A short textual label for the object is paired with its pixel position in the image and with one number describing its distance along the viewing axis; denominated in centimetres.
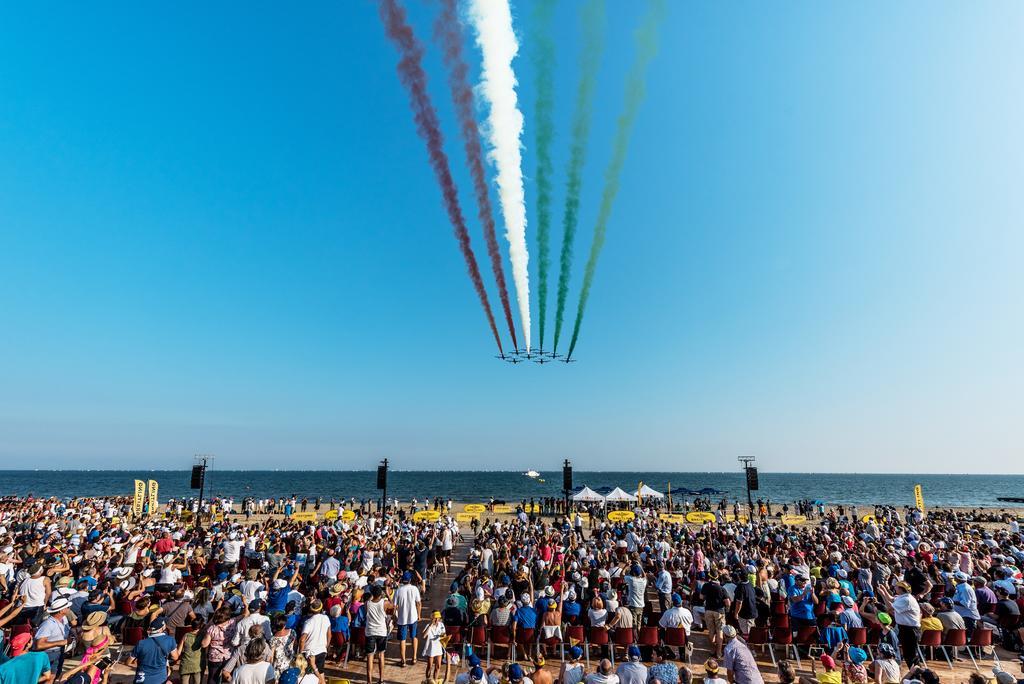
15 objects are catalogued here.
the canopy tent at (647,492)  3810
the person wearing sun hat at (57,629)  760
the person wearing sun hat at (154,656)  686
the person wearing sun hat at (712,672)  651
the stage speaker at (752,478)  3203
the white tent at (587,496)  3644
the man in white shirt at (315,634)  820
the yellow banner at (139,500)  3500
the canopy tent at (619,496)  3622
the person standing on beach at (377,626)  971
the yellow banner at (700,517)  2925
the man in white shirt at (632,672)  716
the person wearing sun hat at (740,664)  727
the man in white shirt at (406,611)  1030
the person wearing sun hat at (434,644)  908
